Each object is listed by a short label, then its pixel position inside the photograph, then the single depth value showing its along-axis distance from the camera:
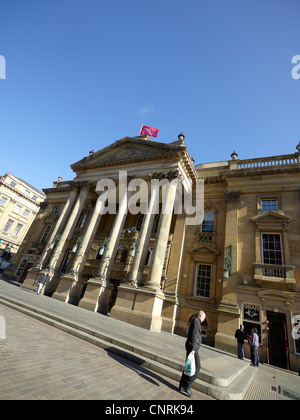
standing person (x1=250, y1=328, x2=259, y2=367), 10.12
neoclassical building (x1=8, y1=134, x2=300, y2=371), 12.95
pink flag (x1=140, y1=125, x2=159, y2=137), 21.25
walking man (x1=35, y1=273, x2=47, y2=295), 16.03
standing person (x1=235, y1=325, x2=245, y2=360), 11.13
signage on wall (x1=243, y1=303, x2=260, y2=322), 13.22
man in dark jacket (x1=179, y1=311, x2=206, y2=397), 4.18
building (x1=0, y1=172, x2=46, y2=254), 41.84
